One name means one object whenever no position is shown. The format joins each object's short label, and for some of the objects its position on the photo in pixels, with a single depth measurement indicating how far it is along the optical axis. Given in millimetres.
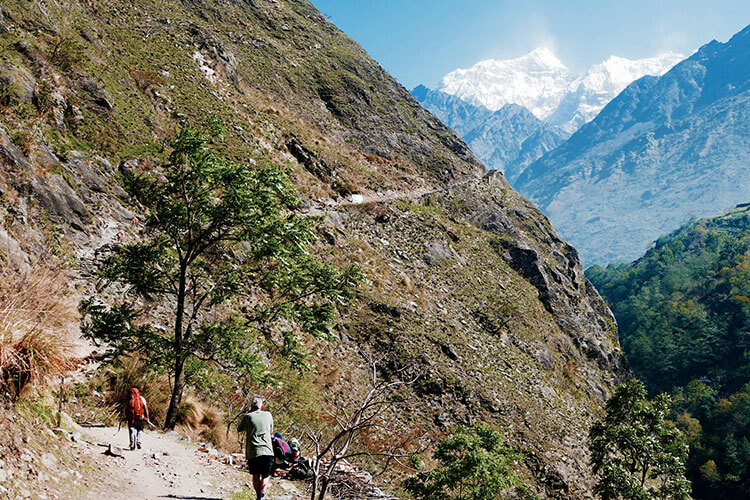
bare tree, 16391
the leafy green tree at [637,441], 19625
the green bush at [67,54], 24094
